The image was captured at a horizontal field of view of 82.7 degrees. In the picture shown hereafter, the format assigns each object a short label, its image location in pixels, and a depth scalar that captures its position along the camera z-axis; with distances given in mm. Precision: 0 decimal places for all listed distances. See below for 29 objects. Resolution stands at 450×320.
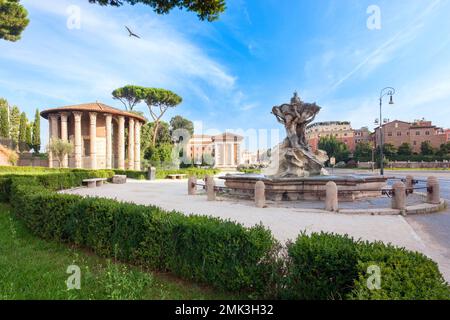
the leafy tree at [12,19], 16906
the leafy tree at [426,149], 59500
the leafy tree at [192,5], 6434
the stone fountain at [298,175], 10781
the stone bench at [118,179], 23641
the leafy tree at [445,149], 56312
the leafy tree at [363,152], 63259
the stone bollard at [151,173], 28428
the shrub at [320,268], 2631
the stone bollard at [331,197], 8500
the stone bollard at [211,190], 11469
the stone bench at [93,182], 18933
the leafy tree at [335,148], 67625
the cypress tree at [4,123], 45662
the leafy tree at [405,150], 60406
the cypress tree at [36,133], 51406
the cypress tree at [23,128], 49344
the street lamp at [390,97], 21878
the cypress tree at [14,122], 51384
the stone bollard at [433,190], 9445
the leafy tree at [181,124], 62428
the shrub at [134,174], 28859
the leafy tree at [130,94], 46750
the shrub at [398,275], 2000
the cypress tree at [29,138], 49662
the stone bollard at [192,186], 13857
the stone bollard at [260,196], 9562
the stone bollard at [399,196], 8172
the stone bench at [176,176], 30209
